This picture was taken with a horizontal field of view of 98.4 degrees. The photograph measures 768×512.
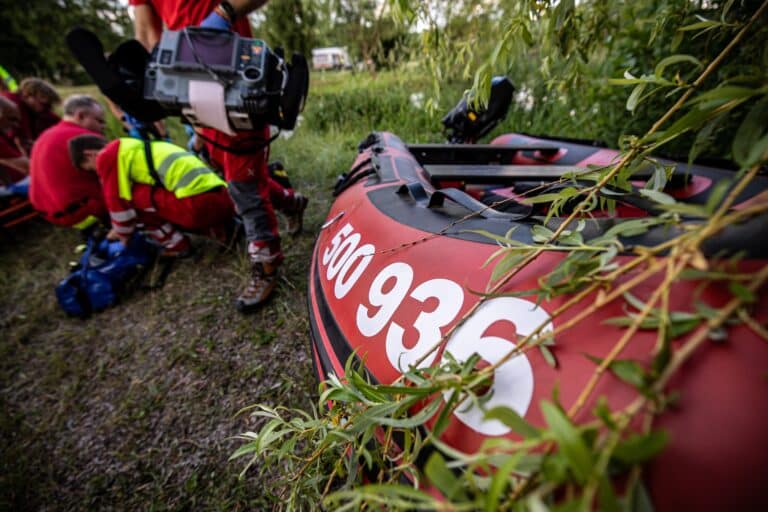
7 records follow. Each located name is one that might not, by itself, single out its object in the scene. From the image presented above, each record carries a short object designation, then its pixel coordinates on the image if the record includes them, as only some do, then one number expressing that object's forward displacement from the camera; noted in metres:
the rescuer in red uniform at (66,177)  2.59
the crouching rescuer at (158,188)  2.37
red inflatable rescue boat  0.32
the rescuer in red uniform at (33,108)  4.43
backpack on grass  2.20
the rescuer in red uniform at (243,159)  1.57
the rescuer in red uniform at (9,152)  4.01
